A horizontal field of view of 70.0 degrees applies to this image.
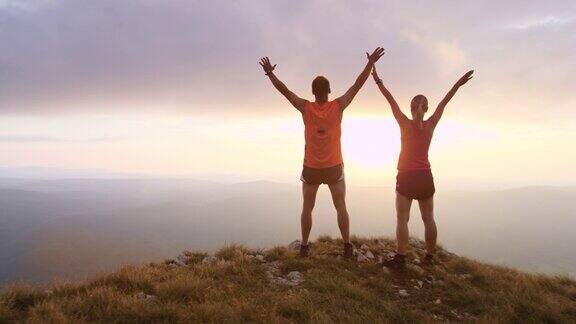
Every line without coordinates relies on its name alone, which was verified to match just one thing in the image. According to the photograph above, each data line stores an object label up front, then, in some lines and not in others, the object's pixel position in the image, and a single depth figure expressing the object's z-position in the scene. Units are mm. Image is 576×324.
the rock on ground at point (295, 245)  10609
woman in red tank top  8562
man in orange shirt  8430
